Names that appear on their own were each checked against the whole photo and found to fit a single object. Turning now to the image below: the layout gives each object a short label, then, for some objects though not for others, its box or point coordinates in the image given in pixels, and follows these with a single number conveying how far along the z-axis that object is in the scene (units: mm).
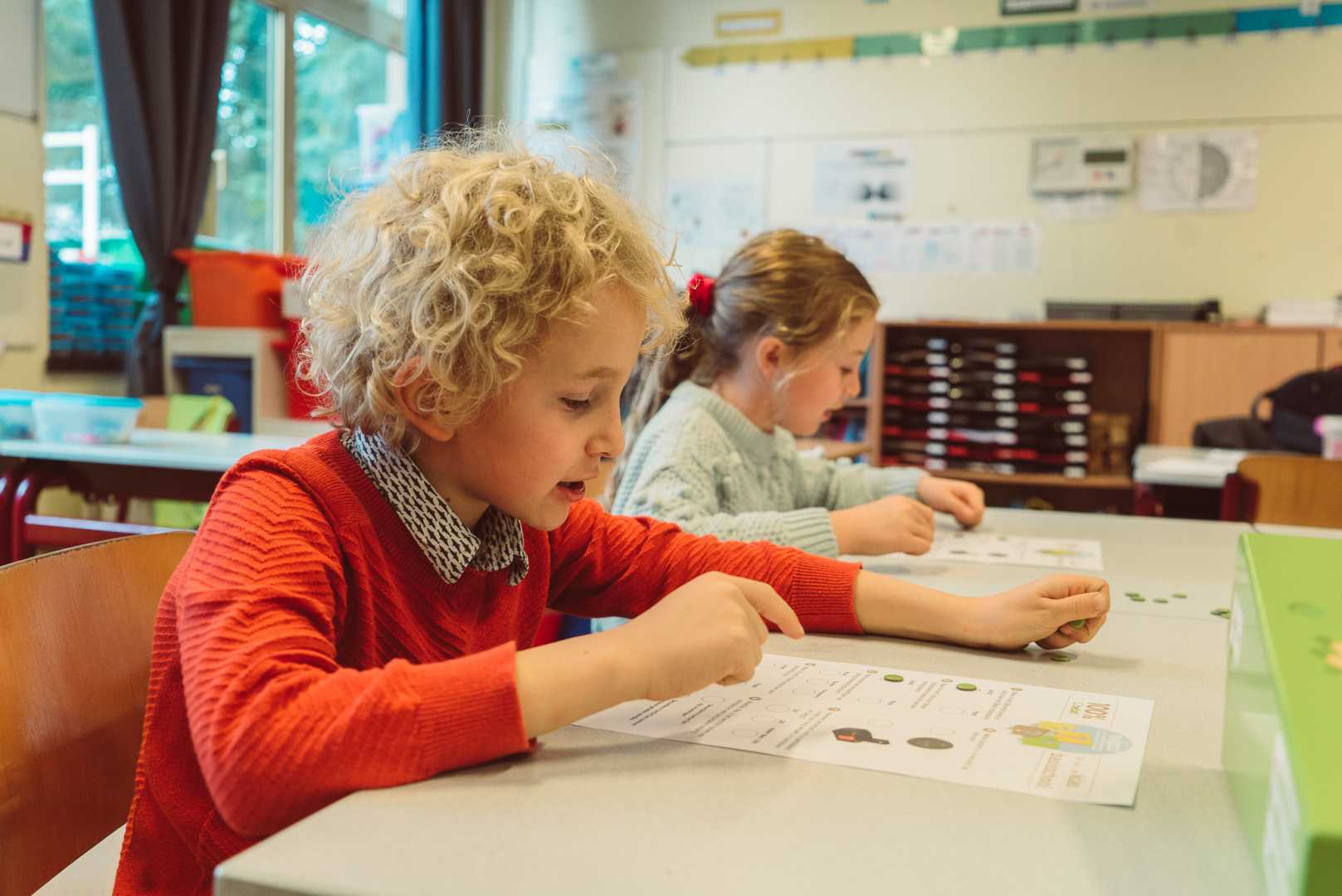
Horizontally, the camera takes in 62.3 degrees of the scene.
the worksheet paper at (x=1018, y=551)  1395
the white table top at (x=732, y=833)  489
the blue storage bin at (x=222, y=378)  3777
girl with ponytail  1556
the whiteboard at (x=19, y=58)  3225
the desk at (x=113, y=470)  2244
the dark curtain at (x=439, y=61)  5113
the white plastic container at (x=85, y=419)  2400
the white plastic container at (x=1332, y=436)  2631
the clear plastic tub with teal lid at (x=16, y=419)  2467
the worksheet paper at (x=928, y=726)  639
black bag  3268
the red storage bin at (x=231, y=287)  3771
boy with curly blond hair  596
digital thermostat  4633
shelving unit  4074
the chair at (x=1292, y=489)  2217
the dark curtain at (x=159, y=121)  3625
